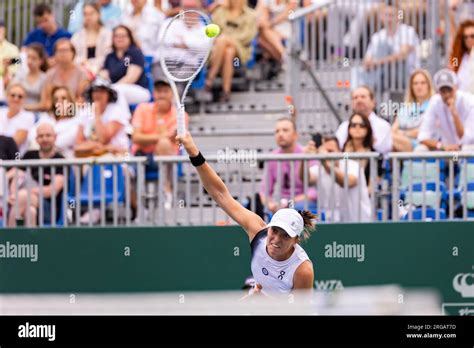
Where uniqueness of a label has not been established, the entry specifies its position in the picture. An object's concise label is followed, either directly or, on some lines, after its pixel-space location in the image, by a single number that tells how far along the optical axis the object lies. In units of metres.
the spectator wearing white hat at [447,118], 10.98
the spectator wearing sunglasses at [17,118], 12.04
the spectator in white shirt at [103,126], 11.74
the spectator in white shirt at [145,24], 13.13
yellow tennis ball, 8.49
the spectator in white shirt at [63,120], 11.81
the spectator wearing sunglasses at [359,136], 10.95
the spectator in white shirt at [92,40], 13.09
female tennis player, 8.90
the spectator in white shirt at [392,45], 12.23
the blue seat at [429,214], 10.62
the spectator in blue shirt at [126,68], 12.35
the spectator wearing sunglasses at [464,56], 11.50
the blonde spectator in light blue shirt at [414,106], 11.42
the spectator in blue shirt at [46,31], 13.41
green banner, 10.41
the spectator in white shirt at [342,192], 10.66
